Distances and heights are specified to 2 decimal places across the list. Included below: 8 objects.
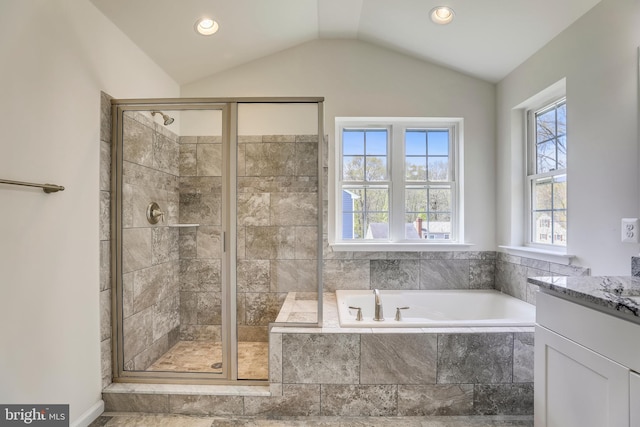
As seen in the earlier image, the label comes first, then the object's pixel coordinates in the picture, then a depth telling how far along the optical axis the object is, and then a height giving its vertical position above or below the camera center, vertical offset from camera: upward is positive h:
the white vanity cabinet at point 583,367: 0.92 -0.51
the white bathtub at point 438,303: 2.58 -0.75
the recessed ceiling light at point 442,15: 2.15 +1.42
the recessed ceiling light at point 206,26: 2.19 +1.37
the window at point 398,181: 2.92 +0.33
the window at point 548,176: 2.24 +0.30
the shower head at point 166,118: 2.15 +0.71
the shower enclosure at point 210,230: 2.03 -0.10
